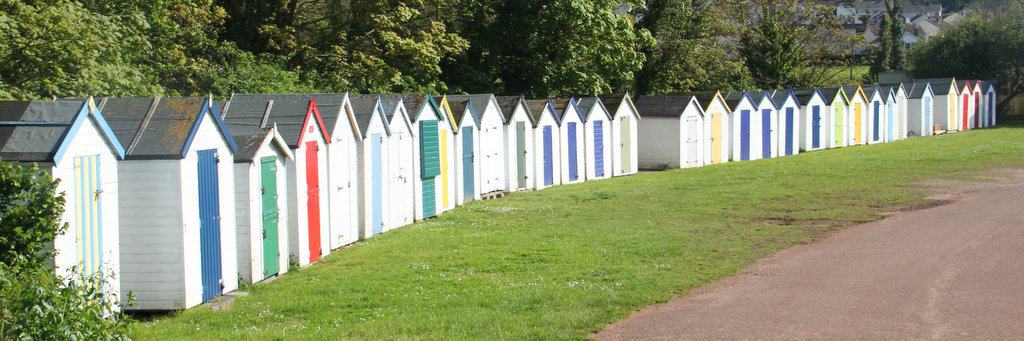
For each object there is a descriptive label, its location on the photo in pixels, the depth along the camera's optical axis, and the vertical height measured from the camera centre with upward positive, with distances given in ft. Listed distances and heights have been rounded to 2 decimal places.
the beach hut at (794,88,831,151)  129.59 +2.16
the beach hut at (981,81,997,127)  180.04 +5.80
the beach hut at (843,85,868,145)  138.72 +2.64
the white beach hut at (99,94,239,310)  35.53 -2.13
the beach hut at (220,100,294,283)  40.73 -2.42
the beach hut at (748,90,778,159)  119.55 +1.60
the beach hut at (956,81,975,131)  168.14 +4.77
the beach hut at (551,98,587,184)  90.12 -0.14
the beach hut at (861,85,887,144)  143.43 +2.81
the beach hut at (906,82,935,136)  155.74 +3.55
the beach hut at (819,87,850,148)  134.10 +2.60
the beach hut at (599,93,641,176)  99.19 +0.58
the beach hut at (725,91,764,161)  115.75 +1.11
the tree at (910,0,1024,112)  190.60 +16.60
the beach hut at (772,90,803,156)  124.06 +1.60
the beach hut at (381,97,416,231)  59.31 -1.48
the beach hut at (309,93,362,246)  50.62 -1.41
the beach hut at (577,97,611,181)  94.17 +0.00
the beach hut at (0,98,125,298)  30.17 -0.46
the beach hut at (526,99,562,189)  85.76 -0.39
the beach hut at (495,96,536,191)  81.25 -0.29
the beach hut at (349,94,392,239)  55.01 -1.20
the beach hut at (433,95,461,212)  67.66 -1.05
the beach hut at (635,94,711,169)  106.32 +0.54
